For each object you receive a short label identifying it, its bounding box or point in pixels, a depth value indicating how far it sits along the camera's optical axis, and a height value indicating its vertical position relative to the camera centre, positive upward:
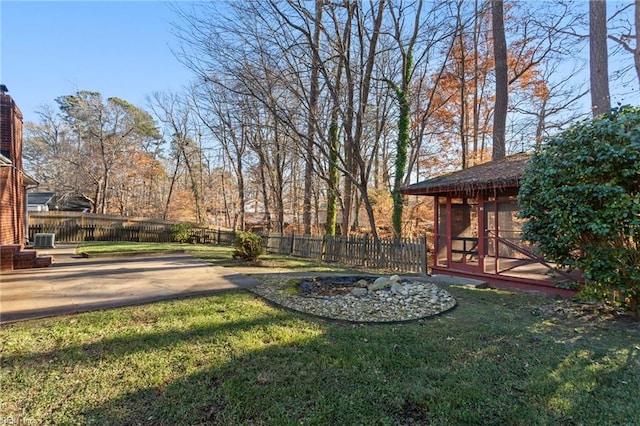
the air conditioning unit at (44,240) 12.86 -0.78
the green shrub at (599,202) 4.09 +0.12
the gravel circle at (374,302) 4.42 -1.40
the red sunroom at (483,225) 7.00 -0.34
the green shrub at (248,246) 9.38 -0.87
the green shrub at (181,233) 19.09 -0.88
